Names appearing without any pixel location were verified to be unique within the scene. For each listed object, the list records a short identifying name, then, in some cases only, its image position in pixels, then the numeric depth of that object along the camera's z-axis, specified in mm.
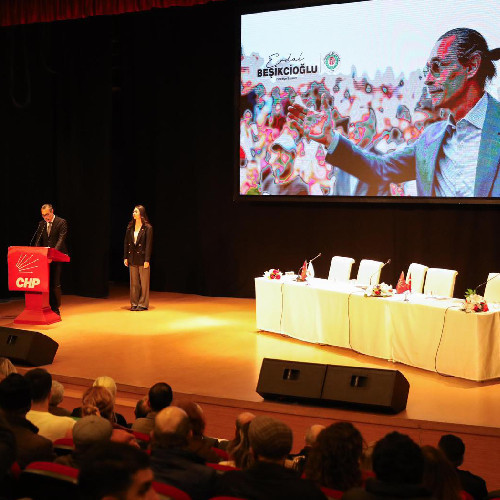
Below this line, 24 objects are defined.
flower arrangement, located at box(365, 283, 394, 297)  7711
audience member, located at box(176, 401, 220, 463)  3773
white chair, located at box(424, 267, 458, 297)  7922
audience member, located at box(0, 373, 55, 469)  3311
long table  6875
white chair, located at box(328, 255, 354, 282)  9242
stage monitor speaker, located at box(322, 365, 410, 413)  5938
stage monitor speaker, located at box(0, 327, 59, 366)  7402
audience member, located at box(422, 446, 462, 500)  3037
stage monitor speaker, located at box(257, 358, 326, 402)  6168
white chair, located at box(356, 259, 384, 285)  8773
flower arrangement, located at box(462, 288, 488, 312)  6812
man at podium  9664
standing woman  10531
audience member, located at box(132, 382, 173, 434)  4234
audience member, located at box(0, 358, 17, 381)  4633
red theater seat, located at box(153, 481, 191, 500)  2699
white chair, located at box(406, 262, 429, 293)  8248
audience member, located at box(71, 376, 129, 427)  4449
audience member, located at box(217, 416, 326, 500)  2779
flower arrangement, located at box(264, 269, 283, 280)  9125
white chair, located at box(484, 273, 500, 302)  7578
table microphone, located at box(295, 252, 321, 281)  8930
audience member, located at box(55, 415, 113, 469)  3141
